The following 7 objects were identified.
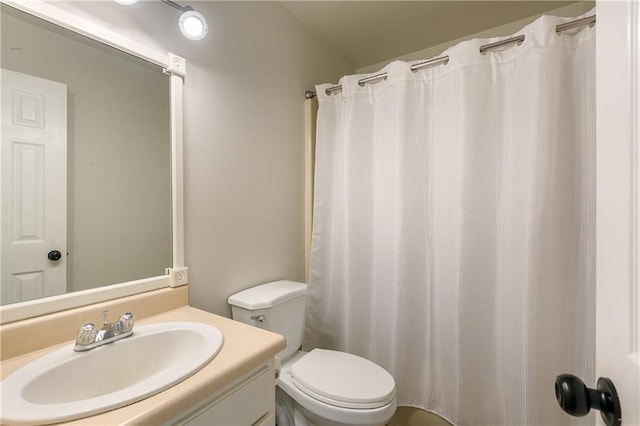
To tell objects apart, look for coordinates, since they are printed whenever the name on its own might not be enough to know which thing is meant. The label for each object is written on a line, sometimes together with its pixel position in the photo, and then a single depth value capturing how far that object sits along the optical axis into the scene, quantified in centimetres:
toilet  111
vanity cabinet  68
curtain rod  114
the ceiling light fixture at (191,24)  111
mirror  81
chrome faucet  80
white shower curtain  118
